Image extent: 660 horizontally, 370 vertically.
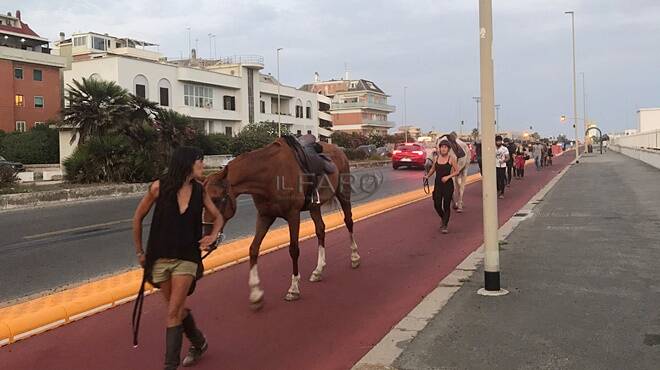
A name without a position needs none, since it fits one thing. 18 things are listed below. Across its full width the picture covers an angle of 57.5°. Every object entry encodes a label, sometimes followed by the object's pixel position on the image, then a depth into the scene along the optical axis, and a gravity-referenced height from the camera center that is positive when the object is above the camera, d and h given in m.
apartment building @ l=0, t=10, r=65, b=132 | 56.28 +8.18
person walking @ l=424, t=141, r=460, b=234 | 10.57 -0.36
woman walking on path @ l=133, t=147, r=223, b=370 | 4.18 -0.50
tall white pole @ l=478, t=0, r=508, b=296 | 6.19 +0.10
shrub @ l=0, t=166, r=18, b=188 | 20.98 -0.18
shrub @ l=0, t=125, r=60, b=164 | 45.19 +1.86
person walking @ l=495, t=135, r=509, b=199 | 16.53 -0.09
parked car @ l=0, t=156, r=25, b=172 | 36.03 +0.27
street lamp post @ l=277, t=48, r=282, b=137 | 75.93 +7.18
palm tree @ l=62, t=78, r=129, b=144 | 23.65 +2.39
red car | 33.47 +0.33
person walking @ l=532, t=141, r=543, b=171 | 33.22 +0.17
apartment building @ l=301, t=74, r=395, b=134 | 111.25 +10.27
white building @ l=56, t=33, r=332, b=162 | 56.84 +8.94
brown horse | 5.55 -0.23
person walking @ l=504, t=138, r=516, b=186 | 21.41 -0.17
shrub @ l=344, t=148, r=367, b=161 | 49.34 +0.65
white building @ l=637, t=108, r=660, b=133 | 77.88 +4.83
